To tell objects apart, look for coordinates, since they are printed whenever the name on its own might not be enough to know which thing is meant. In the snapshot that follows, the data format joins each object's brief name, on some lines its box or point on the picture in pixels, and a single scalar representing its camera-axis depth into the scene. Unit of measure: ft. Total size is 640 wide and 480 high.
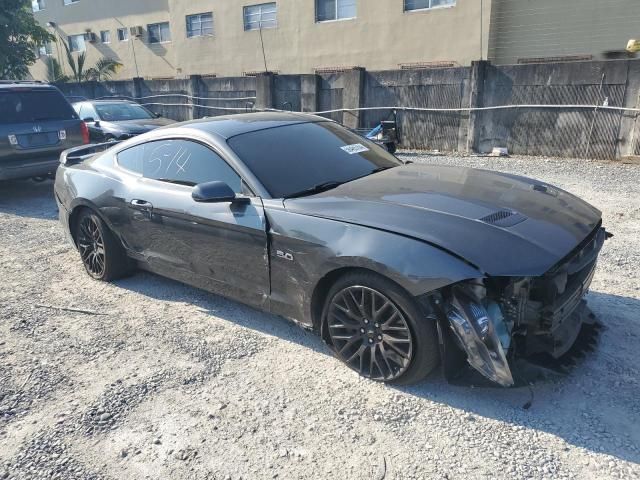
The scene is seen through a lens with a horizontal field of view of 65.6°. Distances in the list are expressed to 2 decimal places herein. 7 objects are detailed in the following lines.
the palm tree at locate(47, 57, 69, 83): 90.29
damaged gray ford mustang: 8.75
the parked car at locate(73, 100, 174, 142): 33.47
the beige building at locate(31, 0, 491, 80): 52.06
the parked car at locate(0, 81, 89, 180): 25.31
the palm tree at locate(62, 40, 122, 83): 84.58
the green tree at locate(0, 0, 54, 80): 59.82
